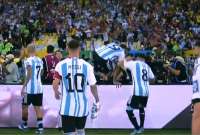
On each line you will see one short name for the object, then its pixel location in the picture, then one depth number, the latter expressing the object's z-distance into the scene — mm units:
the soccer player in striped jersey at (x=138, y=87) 15648
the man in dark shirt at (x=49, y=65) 17516
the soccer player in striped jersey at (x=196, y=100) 10383
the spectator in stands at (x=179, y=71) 18156
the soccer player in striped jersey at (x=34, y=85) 15438
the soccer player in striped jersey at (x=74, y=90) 10273
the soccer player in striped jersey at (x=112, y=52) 14914
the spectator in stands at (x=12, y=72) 18094
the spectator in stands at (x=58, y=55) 17762
